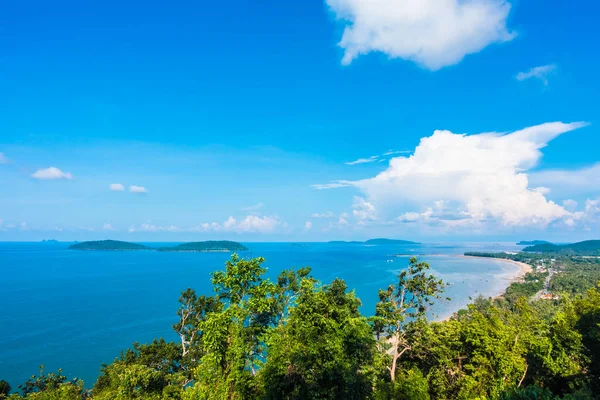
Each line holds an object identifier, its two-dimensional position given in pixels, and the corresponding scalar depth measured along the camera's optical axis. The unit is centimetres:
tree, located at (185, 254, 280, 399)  1434
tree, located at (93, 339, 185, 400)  1631
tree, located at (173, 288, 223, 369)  2969
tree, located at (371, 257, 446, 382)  2106
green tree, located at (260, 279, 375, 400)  1262
